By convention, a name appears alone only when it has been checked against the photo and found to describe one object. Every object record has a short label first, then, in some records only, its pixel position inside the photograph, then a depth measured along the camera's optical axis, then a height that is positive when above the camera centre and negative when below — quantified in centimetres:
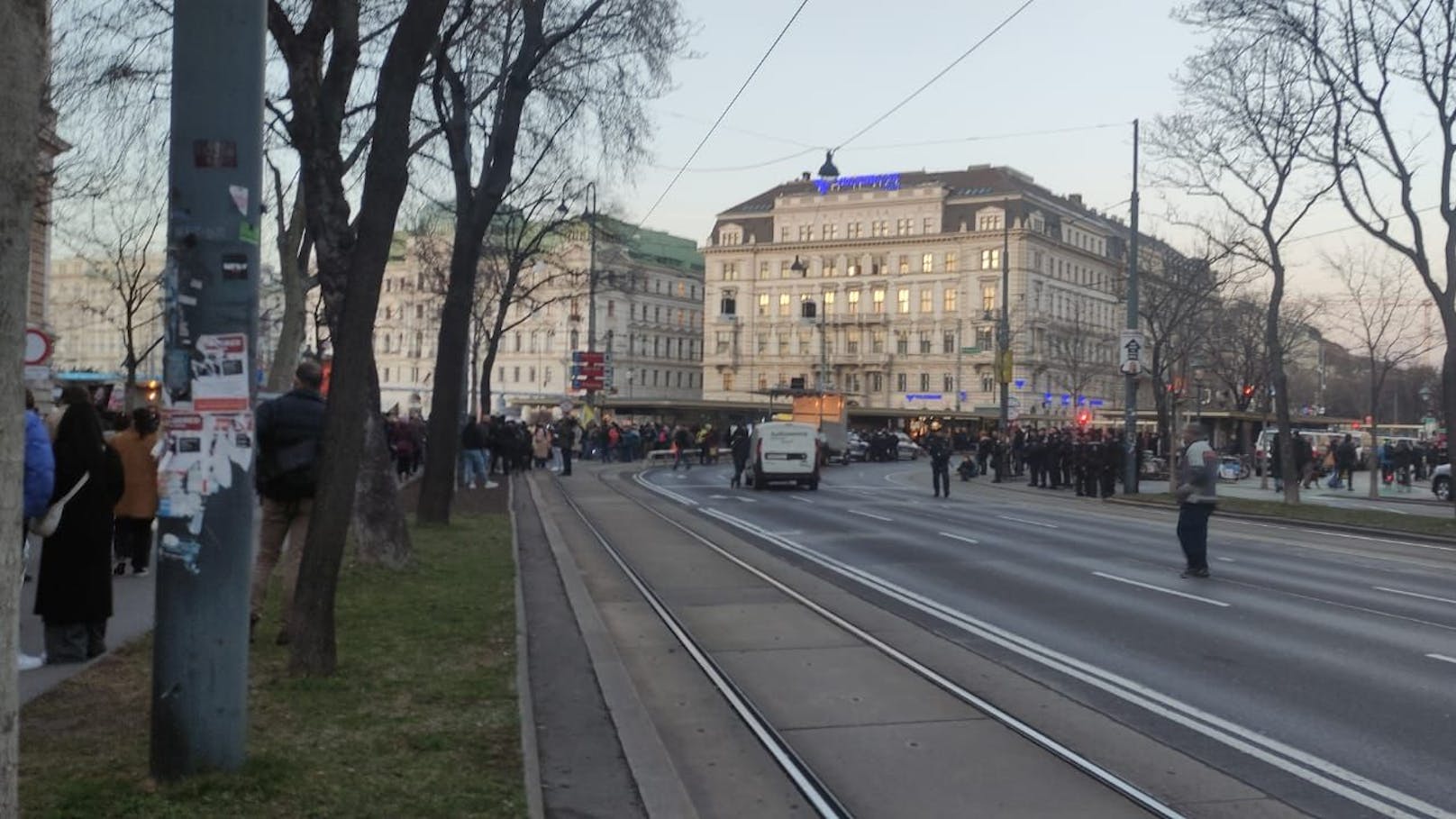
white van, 3747 -97
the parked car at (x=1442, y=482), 3922 -158
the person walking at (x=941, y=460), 3503 -97
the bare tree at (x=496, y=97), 1686 +435
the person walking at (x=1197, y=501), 1530 -86
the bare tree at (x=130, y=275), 3559 +434
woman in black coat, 822 -87
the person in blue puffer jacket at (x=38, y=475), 730 -35
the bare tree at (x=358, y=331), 759 +49
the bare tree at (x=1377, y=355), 3941 +231
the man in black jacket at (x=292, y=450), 874 -23
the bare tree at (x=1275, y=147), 2945 +630
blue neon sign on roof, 10162 +1805
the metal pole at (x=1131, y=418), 3650 +17
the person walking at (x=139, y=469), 1272 -54
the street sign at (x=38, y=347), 1772 +86
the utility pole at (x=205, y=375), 534 +15
